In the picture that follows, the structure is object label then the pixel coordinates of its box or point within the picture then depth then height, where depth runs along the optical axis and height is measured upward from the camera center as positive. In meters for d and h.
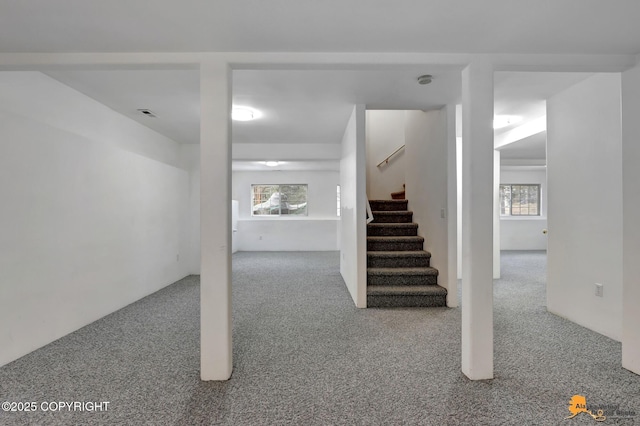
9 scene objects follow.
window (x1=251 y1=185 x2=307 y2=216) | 8.92 +0.35
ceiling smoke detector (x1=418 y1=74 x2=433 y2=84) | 2.71 +1.19
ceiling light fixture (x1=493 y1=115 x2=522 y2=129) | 3.90 +1.20
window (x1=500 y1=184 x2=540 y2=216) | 8.80 +0.33
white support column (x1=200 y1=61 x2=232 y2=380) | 2.00 -0.04
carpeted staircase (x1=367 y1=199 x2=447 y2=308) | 3.51 -0.71
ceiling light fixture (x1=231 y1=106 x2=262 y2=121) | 3.54 +1.17
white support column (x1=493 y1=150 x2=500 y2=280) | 4.88 -0.20
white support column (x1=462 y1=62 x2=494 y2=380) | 2.01 -0.06
